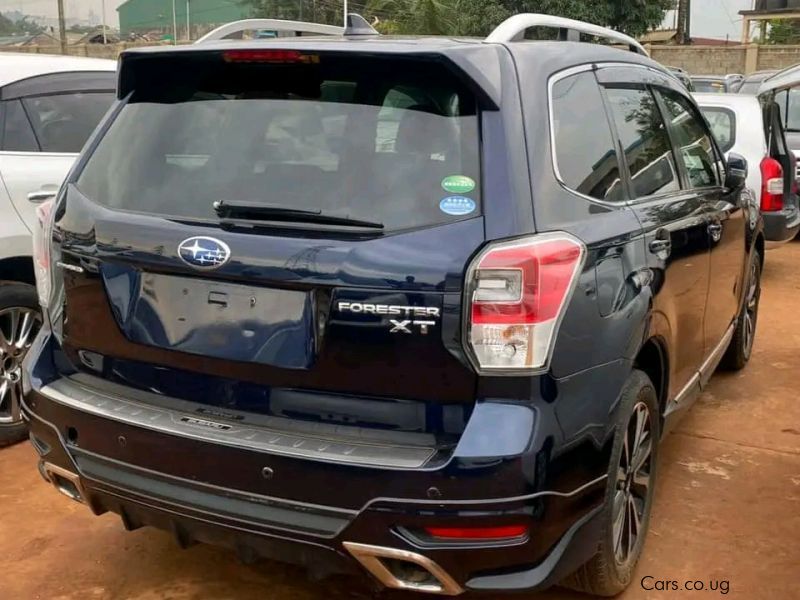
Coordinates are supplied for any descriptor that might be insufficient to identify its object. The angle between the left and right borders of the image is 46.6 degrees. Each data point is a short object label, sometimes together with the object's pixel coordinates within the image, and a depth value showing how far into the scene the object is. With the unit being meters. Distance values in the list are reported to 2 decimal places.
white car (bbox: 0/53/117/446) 4.43
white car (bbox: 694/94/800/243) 8.22
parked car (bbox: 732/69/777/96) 13.46
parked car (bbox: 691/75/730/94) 15.22
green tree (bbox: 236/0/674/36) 21.42
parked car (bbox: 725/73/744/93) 13.48
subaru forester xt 2.41
